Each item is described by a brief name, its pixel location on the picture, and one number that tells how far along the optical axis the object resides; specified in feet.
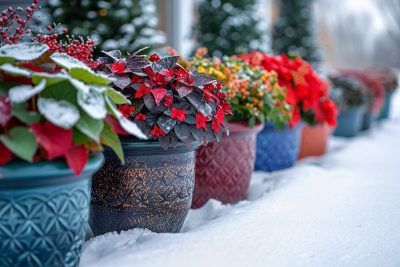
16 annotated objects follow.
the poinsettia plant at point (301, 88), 12.57
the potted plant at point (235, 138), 9.51
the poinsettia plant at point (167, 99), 7.22
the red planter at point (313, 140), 15.61
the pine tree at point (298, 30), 28.07
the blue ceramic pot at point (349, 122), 20.80
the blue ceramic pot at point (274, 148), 12.47
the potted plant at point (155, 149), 7.17
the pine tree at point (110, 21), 15.67
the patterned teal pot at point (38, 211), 5.15
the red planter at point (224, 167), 9.46
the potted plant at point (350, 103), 20.31
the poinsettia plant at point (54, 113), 5.14
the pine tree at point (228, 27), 21.31
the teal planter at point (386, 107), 28.02
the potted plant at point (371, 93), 22.93
